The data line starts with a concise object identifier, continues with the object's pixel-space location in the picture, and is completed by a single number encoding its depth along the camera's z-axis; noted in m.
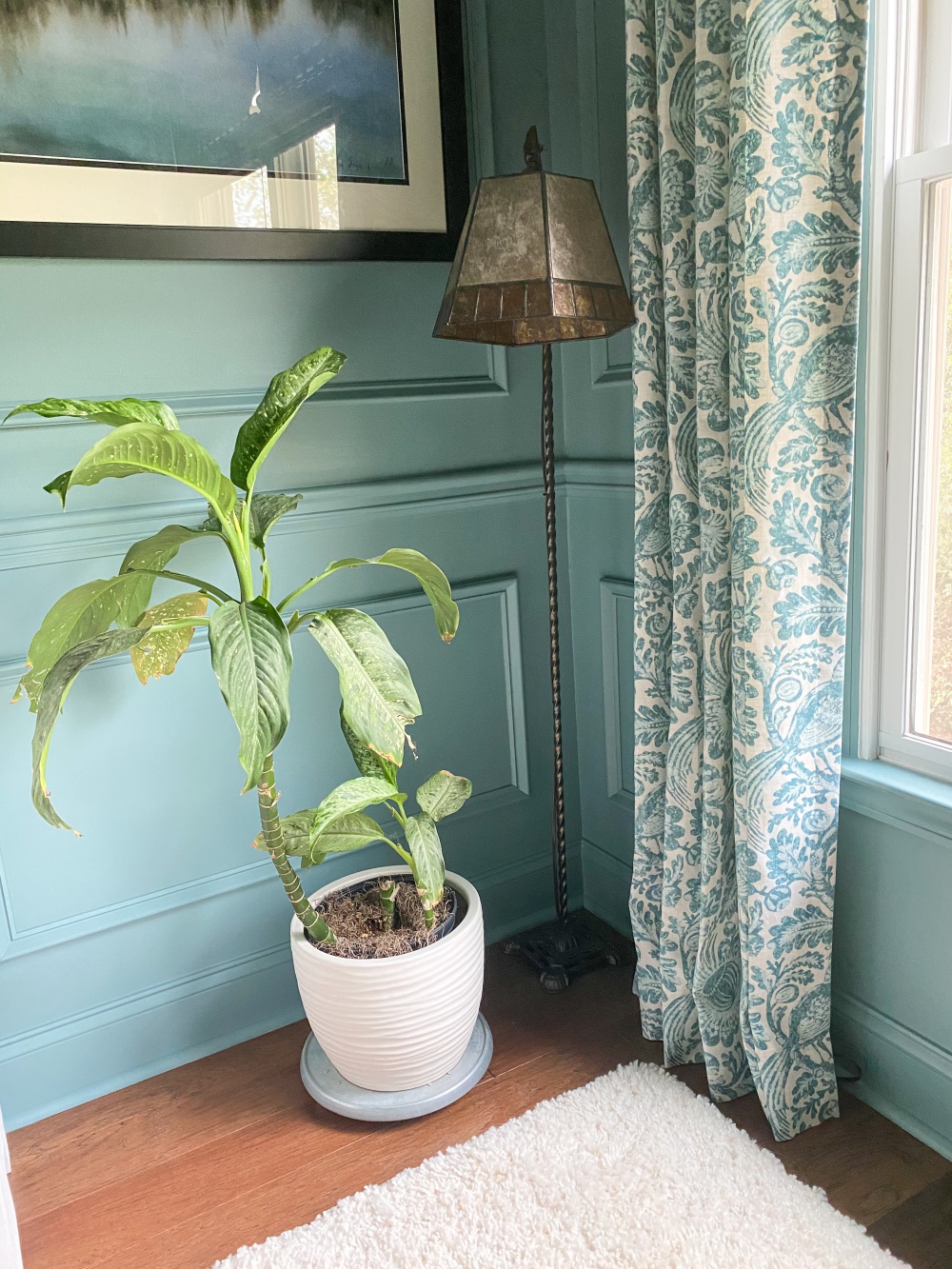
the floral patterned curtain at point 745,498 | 1.27
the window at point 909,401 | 1.31
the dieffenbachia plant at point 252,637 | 1.22
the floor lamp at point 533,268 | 1.47
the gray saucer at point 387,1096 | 1.61
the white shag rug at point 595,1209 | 1.35
